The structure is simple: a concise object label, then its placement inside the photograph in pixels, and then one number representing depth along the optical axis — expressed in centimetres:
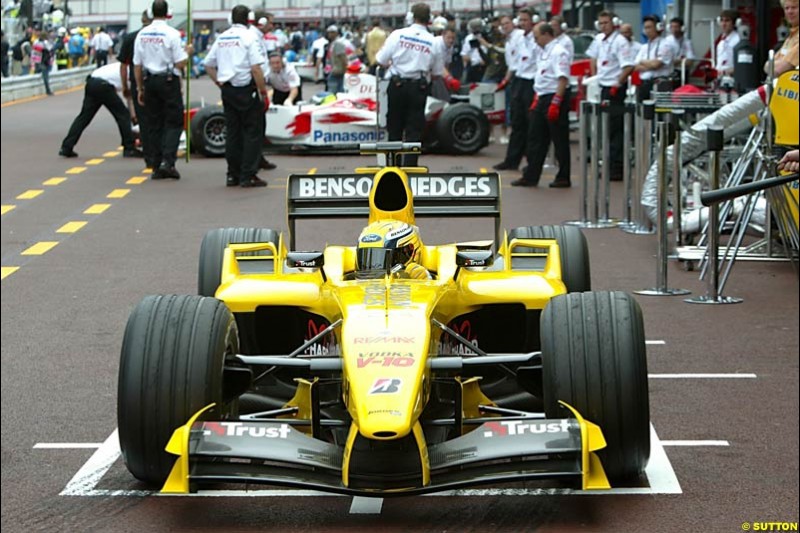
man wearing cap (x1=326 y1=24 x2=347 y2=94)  3406
